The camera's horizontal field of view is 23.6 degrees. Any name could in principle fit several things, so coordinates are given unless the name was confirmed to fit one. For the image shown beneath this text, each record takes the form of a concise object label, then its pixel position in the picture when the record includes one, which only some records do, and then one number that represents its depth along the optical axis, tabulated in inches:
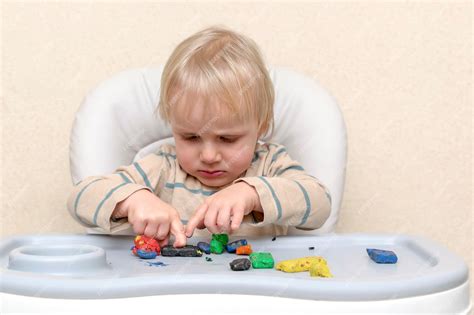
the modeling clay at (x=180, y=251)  45.0
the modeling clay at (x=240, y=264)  42.1
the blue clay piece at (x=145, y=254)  44.7
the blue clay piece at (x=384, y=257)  44.1
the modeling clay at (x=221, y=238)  46.5
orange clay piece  45.8
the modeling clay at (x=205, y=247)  46.0
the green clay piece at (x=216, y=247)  46.0
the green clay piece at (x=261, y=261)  43.1
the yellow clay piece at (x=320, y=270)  41.4
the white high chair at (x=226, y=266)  39.0
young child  46.2
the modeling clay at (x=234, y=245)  46.1
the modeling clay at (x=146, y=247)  44.8
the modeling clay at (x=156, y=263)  43.7
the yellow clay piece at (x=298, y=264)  42.6
